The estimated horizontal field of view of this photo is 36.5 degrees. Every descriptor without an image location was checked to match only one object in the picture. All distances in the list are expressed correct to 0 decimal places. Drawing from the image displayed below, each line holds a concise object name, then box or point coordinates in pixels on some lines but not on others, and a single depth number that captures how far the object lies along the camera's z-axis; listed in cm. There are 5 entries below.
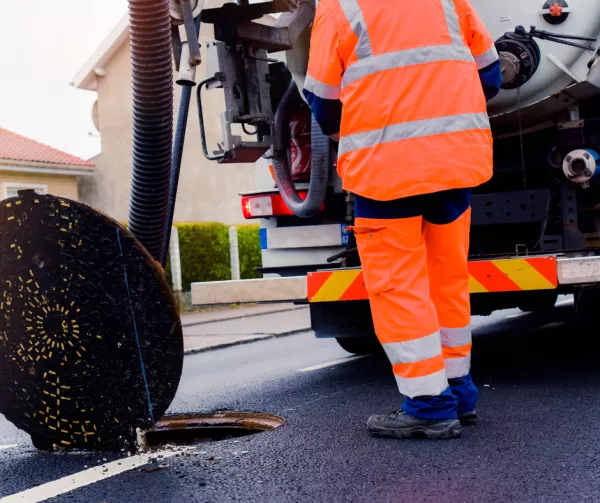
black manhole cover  310
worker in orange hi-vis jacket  318
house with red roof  1998
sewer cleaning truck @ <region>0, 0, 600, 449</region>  312
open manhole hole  387
